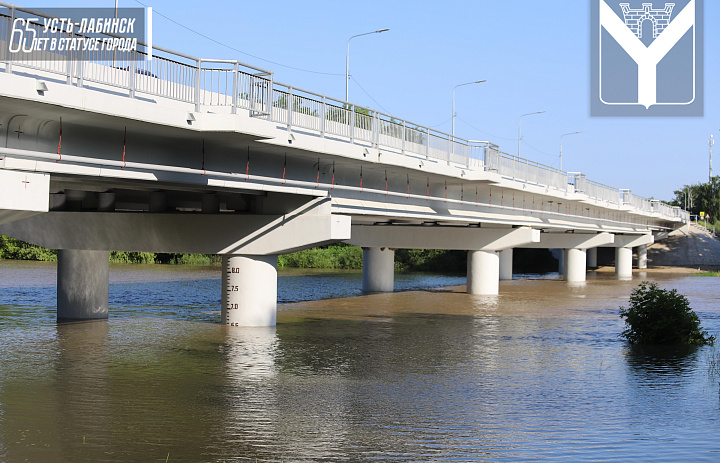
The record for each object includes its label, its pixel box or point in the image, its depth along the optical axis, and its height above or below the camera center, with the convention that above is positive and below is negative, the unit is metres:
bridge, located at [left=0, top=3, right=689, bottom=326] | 15.31 +2.33
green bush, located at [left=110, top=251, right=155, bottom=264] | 71.31 -0.35
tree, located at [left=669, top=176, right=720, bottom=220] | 135.50 +11.94
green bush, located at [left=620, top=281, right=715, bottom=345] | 22.50 -1.62
